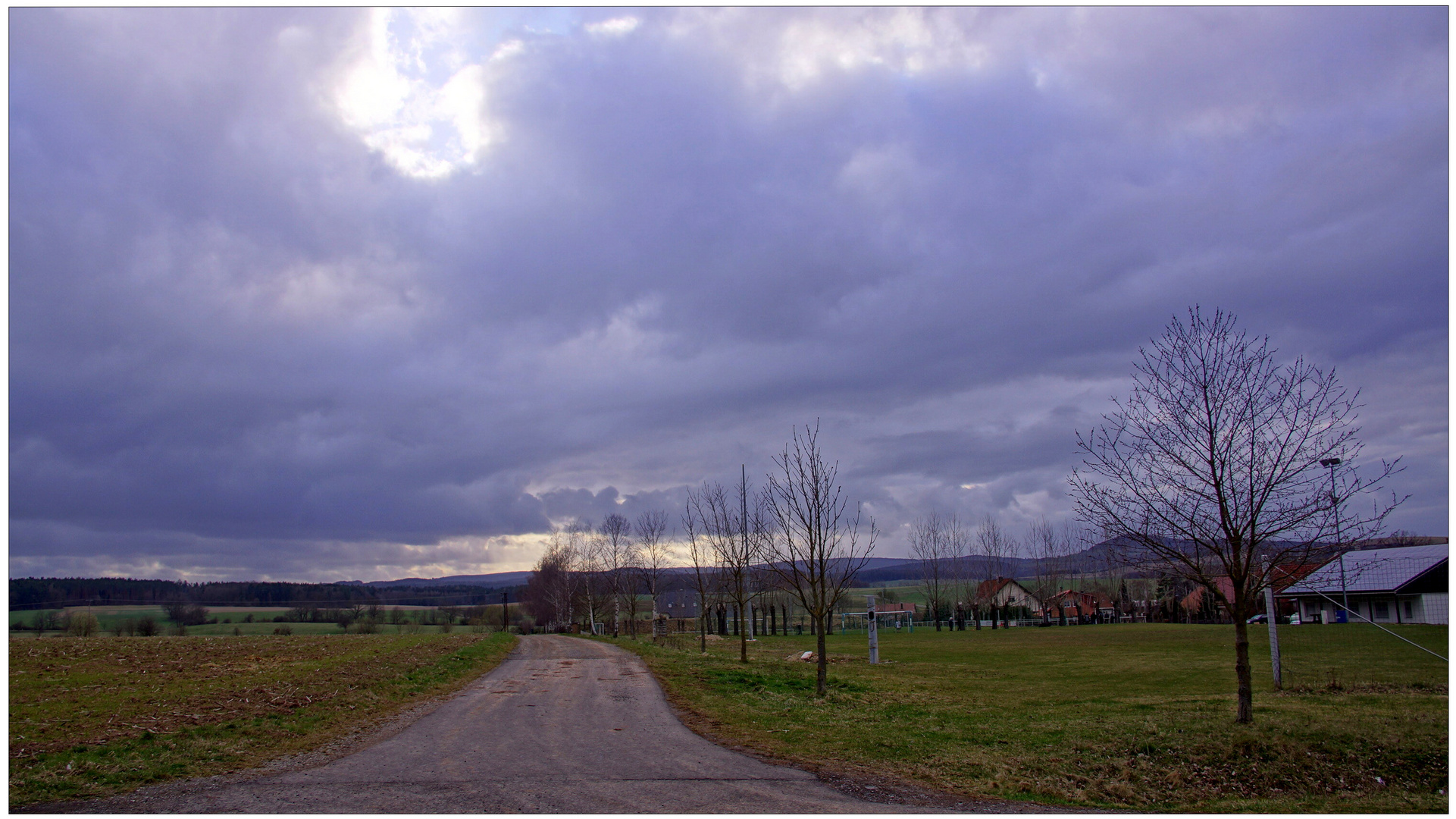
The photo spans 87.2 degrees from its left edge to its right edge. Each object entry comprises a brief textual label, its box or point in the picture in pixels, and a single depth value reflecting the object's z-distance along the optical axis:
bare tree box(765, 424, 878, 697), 17.27
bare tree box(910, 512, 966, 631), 78.01
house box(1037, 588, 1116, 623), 85.19
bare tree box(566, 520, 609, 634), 62.72
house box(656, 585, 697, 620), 89.46
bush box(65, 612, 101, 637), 54.94
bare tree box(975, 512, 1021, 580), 87.74
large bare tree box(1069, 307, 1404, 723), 11.02
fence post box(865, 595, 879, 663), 29.98
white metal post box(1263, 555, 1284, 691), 15.83
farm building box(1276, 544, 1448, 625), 37.75
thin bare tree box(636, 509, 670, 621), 45.55
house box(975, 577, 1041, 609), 83.10
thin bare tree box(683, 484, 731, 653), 33.41
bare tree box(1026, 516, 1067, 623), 86.62
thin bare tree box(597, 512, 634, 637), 52.78
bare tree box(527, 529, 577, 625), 72.88
